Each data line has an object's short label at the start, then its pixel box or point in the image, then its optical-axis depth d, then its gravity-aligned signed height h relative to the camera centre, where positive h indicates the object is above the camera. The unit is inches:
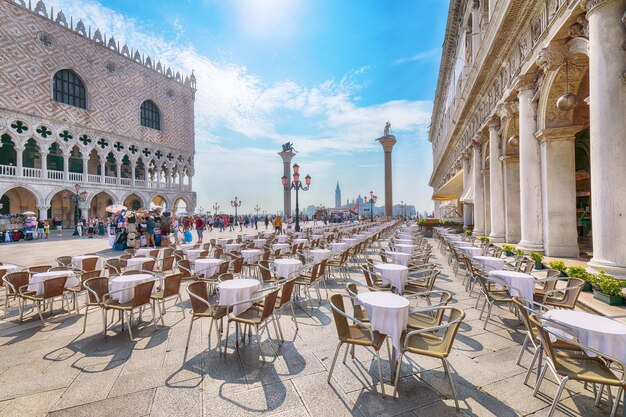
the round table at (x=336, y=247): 367.2 -47.5
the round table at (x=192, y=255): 302.4 -44.4
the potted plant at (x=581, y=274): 192.7 -45.2
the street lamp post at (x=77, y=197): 983.1 +61.2
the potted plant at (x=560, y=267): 211.9 -44.2
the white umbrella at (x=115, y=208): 690.1 +11.0
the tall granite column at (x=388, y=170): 1687.0 +225.1
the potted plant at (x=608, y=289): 169.6 -48.9
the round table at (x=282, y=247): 366.2 -45.9
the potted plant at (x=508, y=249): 337.4 -49.3
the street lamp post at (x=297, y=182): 655.3 +68.5
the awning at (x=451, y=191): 827.7 +50.8
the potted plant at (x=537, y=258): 273.9 -48.6
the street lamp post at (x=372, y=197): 1370.6 +57.4
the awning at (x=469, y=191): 587.0 +33.6
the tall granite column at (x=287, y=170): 1378.0 +192.9
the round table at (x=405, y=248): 341.4 -46.7
